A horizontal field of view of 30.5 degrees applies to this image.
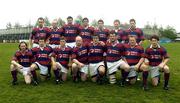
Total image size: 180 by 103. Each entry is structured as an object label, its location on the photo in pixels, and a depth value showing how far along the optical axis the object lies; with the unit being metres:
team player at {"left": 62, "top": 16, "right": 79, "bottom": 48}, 12.02
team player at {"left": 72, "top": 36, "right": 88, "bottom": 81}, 10.80
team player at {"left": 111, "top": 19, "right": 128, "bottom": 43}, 11.77
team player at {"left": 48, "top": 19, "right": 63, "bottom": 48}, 12.04
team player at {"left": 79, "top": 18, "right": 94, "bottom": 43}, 11.99
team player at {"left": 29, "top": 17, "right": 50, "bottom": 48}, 12.09
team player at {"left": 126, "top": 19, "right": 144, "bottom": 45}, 11.71
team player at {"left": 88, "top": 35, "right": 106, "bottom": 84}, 10.82
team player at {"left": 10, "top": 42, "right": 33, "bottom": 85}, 10.64
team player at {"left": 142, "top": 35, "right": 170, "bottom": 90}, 9.97
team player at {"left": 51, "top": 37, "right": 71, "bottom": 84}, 11.02
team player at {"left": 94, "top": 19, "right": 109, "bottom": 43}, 11.89
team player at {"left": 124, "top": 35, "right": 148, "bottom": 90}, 10.42
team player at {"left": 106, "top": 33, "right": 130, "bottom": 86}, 10.62
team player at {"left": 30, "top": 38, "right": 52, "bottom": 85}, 10.95
